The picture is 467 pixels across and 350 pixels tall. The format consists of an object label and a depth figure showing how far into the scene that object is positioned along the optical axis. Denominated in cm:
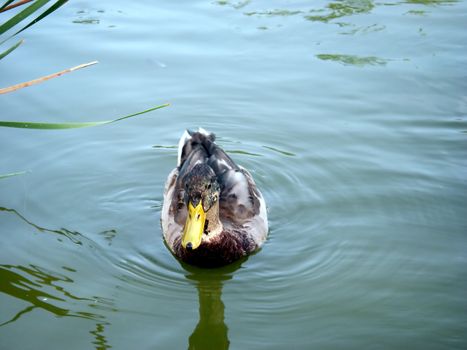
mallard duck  591
